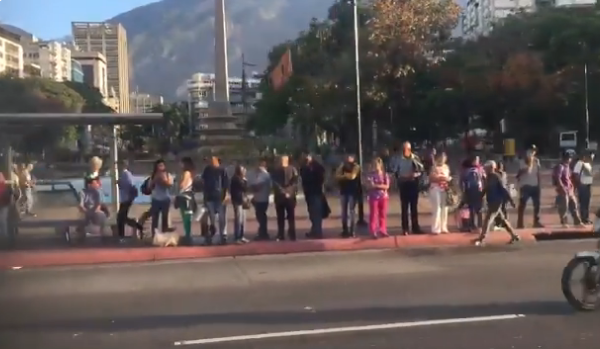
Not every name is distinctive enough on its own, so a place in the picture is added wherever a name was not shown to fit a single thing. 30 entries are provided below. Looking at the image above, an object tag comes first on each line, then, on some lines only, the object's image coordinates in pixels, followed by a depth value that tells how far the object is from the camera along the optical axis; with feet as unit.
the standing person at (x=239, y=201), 47.88
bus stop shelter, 46.60
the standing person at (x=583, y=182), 52.95
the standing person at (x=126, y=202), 49.16
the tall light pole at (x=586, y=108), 150.41
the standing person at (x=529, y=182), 50.93
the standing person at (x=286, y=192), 48.55
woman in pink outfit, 48.11
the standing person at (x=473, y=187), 48.73
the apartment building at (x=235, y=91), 256.56
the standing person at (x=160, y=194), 47.50
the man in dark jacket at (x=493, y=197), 46.16
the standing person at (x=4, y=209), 47.29
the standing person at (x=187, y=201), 47.96
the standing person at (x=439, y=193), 49.42
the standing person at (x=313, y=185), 48.85
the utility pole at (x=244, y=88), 215.82
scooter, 27.63
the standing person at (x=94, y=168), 48.97
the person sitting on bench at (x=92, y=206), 48.80
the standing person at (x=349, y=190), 49.39
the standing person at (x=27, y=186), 54.49
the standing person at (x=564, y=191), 52.37
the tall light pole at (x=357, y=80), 62.49
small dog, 47.55
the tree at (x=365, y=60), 119.44
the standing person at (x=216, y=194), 47.52
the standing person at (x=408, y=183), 48.93
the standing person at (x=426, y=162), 71.67
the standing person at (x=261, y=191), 48.51
